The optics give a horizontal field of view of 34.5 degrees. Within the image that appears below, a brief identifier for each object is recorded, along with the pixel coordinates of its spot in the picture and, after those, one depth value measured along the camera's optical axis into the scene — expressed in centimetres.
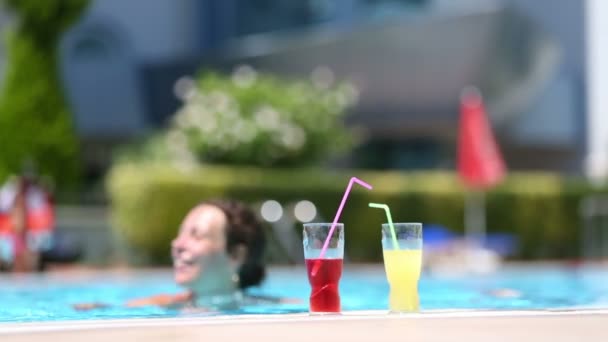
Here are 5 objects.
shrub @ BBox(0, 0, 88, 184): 1714
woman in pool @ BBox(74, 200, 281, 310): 510
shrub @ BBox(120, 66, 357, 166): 1708
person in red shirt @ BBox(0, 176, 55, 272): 1234
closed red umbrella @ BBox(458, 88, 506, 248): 1509
